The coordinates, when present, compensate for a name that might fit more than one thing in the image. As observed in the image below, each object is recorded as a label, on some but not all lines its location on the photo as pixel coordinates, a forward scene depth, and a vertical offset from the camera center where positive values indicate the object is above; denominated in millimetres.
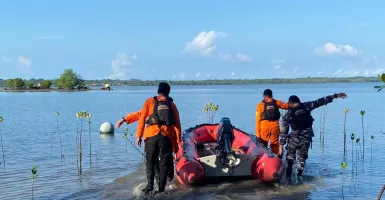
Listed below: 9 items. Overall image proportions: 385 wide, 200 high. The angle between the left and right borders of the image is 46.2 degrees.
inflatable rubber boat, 8352 -1496
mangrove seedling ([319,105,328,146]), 15812 -1939
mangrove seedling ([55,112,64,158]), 13438 -2066
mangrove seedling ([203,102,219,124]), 14770 -736
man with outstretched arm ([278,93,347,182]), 8945 -866
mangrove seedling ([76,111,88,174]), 11711 -770
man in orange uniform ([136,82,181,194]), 7691 -774
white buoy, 18917 -1858
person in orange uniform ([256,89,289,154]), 9648 -756
